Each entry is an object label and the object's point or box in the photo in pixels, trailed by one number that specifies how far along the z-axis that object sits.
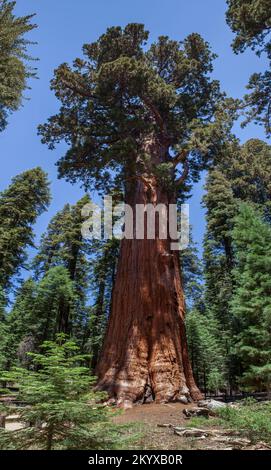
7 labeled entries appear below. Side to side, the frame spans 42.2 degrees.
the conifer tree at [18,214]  22.14
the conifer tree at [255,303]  13.18
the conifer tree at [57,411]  3.86
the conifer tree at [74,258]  25.50
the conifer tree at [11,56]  11.42
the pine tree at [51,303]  21.03
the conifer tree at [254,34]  10.42
